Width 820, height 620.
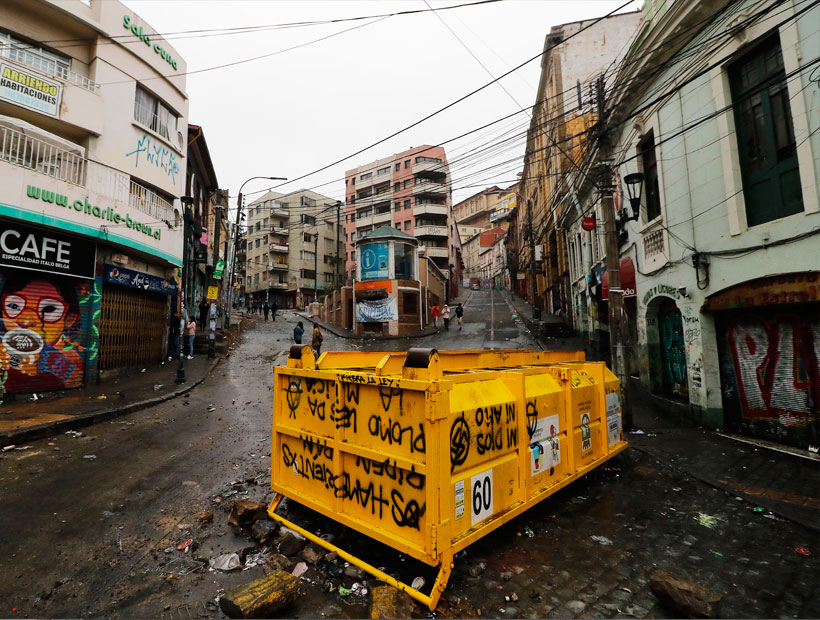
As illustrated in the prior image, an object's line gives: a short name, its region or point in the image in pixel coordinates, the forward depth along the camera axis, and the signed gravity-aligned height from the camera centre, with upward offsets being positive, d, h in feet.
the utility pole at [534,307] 84.27 +6.99
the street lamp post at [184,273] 40.01 +12.51
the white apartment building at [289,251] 187.83 +47.01
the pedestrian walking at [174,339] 54.85 +1.38
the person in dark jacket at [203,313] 77.36 +6.99
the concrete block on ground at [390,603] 8.29 -5.76
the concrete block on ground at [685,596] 8.50 -5.95
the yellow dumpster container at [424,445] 9.67 -3.10
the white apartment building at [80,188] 32.63 +15.58
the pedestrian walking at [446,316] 89.61 +5.78
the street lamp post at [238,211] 71.09 +25.29
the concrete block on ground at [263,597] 8.11 -5.46
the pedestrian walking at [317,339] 56.51 +0.82
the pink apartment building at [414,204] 165.58 +62.58
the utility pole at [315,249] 180.04 +45.67
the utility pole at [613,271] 27.53 +4.75
